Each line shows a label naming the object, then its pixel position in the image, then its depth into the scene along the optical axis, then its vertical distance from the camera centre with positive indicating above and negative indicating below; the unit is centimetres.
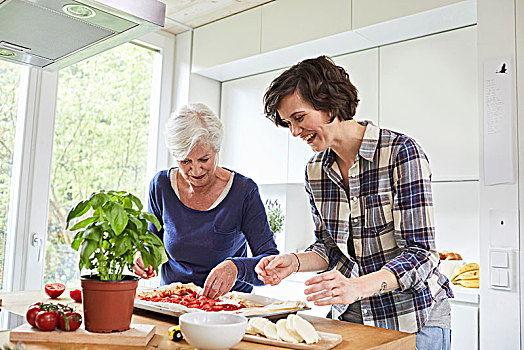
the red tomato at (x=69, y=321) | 118 -24
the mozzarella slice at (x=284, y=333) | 117 -25
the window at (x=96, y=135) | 327 +52
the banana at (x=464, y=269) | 267 -20
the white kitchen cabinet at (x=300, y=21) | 300 +120
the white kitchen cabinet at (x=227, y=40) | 347 +123
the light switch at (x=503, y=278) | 230 -21
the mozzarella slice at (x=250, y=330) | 124 -26
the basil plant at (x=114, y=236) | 115 -5
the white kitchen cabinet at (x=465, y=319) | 246 -43
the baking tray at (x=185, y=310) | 144 -25
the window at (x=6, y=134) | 303 +44
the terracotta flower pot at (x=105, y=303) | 115 -19
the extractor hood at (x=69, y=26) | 145 +55
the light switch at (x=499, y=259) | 230 -13
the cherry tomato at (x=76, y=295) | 165 -26
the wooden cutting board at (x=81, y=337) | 114 -27
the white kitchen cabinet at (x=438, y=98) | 271 +70
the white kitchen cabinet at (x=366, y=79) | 309 +86
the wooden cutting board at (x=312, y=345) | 114 -27
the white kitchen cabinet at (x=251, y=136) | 360 +60
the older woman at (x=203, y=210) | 203 +3
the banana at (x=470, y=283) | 257 -27
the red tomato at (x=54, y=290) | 168 -25
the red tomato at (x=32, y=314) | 120 -23
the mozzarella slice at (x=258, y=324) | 123 -24
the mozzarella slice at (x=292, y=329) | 117 -24
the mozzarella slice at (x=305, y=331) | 116 -24
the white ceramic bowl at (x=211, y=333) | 102 -22
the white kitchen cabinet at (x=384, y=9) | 265 +113
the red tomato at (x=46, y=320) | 118 -24
